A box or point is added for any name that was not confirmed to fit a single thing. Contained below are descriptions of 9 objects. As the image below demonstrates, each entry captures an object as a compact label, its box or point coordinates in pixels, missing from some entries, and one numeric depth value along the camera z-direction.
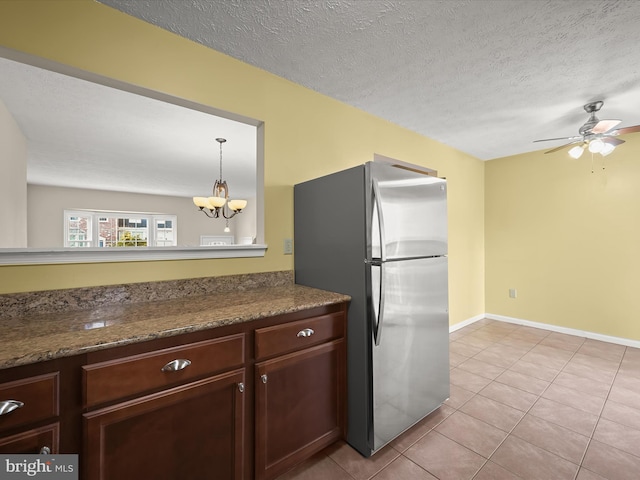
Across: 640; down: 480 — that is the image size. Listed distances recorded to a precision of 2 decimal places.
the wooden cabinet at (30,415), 0.83
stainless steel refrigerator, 1.60
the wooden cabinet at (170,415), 0.98
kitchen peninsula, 0.91
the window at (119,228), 6.18
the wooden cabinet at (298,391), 1.35
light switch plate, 2.12
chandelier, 3.85
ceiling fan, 2.37
